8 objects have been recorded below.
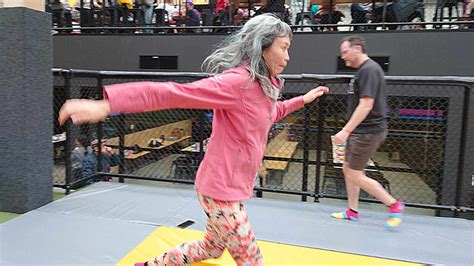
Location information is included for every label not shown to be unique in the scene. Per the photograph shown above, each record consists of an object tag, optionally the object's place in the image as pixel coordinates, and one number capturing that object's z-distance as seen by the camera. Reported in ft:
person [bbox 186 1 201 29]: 22.99
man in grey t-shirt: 8.55
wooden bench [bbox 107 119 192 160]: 23.98
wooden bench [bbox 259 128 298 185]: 19.72
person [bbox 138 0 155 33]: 23.25
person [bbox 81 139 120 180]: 12.84
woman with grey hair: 4.92
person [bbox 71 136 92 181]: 11.90
